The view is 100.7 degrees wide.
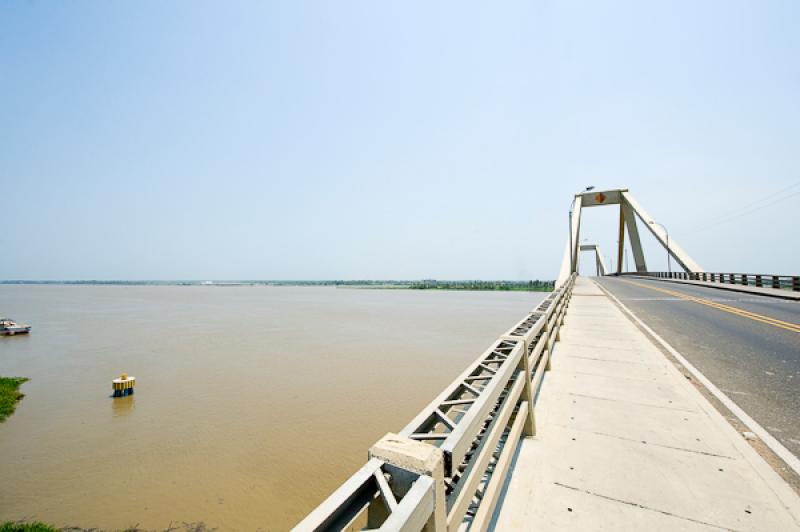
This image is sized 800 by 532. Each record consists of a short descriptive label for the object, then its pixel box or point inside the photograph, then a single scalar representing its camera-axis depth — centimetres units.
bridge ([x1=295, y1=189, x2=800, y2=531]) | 148
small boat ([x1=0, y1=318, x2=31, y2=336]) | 2645
